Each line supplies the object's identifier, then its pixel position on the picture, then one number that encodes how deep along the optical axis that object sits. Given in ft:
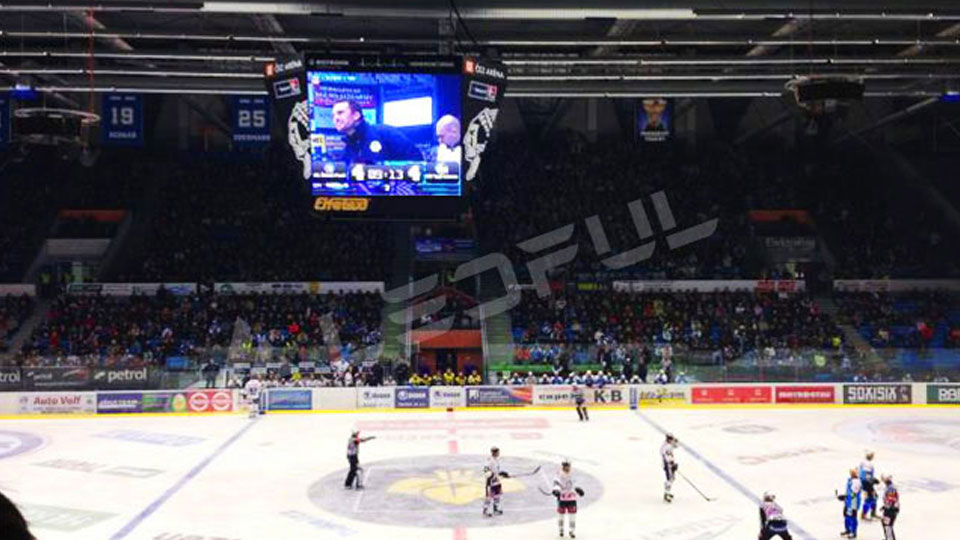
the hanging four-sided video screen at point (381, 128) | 54.24
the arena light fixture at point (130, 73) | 83.56
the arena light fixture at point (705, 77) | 87.86
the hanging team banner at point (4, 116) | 82.50
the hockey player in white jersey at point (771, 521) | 45.19
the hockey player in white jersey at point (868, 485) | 53.72
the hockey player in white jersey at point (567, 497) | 51.93
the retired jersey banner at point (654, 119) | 88.94
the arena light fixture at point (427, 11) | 61.82
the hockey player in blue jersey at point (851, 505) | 51.03
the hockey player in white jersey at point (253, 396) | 98.27
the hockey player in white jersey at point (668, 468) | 60.34
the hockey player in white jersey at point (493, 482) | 56.24
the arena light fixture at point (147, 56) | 77.71
